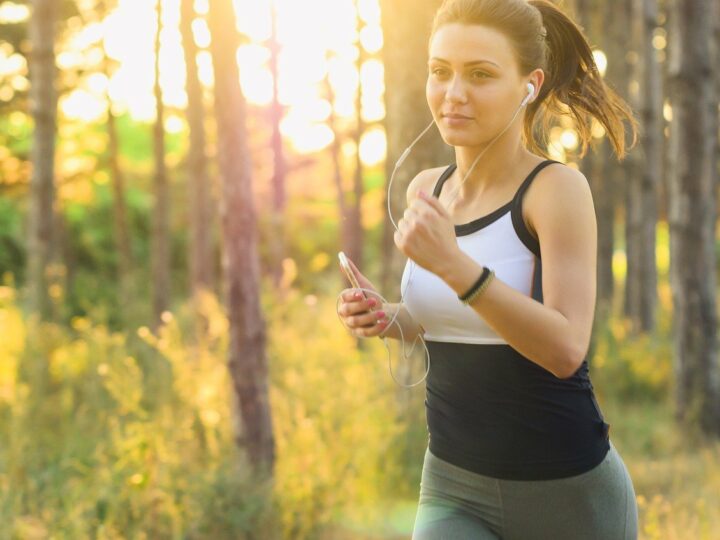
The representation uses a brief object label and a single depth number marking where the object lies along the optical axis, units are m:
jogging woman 2.13
